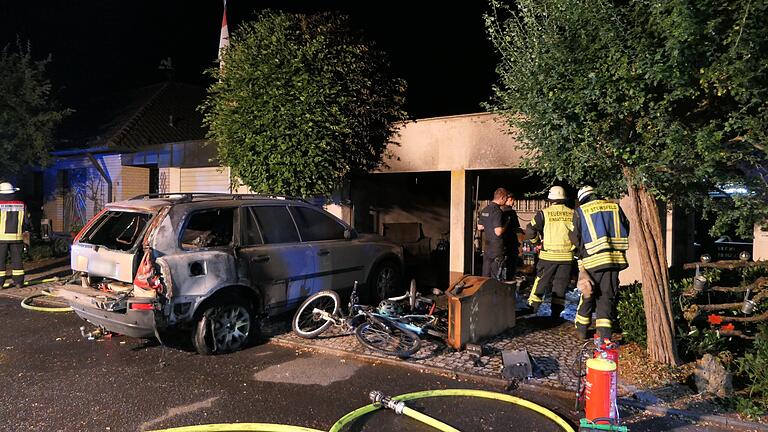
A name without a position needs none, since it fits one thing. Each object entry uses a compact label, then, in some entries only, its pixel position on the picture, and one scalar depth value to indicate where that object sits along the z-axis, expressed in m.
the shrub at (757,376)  4.04
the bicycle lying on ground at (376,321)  5.61
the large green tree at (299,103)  8.18
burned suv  5.18
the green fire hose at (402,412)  3.82
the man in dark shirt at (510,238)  7.87
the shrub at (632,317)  5.46
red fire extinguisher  3.50
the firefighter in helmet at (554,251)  6.58
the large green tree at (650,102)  3.88
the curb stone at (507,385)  3.92
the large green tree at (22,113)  13.37
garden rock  4.31
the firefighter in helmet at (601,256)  5.54
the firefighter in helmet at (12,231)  9.40
